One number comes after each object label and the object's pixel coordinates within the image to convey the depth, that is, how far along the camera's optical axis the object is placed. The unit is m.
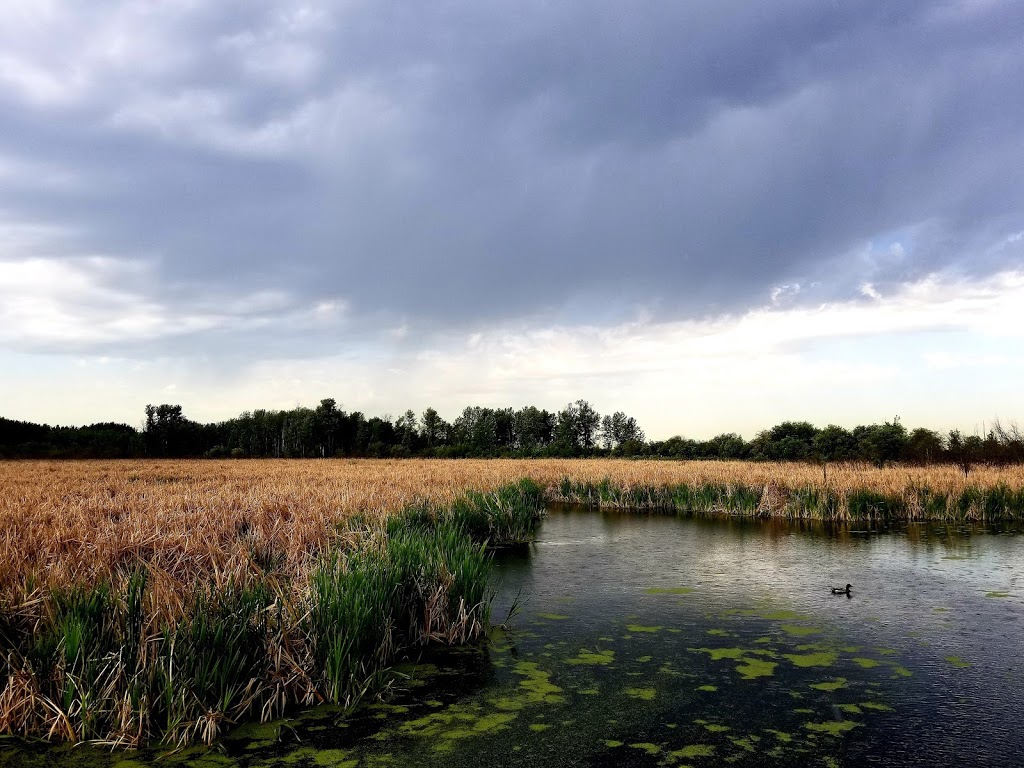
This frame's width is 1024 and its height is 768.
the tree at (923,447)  40.94
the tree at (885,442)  52.94
